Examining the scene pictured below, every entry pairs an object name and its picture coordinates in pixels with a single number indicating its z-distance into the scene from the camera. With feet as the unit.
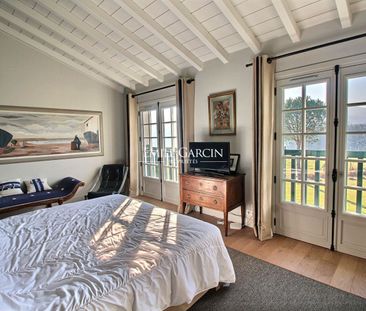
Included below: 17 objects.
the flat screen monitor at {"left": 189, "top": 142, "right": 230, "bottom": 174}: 10.61
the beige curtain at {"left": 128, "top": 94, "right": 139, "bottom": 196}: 15.99
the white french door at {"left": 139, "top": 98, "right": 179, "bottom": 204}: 14.52
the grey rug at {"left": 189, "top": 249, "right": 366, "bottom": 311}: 5.86
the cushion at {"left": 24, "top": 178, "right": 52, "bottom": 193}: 12.55
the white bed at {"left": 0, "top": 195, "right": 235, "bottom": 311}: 3.74
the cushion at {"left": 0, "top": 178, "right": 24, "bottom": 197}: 11.64
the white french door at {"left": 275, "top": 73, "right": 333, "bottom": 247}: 8.60
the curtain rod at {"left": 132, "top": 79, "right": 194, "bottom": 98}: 12.55
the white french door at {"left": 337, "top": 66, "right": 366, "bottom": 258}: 7.78
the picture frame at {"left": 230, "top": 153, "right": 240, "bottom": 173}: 10.91
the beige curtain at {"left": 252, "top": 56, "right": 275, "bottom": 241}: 9.30
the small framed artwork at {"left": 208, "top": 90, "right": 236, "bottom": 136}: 11.12
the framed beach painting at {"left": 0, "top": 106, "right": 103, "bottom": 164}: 12.28
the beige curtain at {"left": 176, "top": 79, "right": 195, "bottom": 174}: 12.55
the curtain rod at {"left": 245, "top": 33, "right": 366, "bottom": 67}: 7.48
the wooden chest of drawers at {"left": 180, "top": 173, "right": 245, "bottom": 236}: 9.91
